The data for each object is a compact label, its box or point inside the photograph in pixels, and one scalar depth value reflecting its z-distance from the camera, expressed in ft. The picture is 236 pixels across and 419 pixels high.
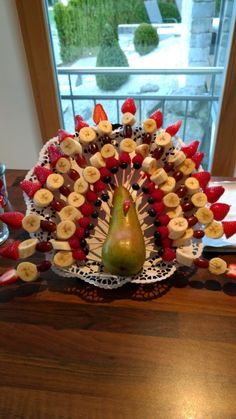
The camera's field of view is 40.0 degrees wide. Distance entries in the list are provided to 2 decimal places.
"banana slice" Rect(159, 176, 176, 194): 1.92
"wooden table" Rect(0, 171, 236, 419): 1.46
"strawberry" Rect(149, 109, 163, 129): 2.10
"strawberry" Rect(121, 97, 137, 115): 2.10
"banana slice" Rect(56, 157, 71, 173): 1.96
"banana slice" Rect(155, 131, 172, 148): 1.99
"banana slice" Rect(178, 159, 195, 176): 2.02
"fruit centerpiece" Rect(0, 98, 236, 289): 1.83
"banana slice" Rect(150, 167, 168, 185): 1.90
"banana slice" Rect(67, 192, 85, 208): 1.89
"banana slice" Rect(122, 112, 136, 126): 2.06
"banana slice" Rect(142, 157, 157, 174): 1.92
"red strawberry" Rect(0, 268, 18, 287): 1.87
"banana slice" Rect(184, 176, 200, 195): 1.94
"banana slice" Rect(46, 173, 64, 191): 1.90
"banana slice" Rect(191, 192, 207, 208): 1.92
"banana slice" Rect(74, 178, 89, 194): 1.92
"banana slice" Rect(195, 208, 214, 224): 1.88
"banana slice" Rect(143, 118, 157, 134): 2.06
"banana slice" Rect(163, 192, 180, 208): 1.89
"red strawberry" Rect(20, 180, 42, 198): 1.91
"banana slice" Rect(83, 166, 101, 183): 1.93
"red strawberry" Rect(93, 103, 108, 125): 2.11
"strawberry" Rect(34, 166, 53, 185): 1.94
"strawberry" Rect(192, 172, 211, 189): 2.00
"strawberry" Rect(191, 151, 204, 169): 2.06
